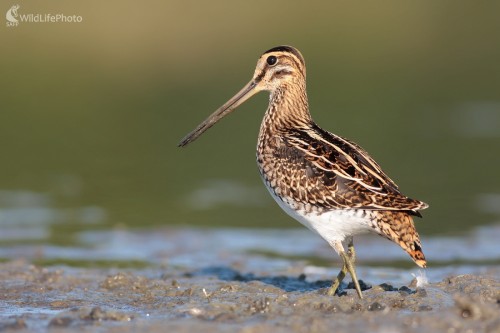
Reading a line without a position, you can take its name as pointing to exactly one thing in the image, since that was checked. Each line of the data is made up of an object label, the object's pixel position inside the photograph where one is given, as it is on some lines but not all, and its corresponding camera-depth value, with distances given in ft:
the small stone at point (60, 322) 46.24
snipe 50.85
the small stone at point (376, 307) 48.82
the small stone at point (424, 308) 48.84
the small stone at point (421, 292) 51.42
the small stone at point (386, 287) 54.54
